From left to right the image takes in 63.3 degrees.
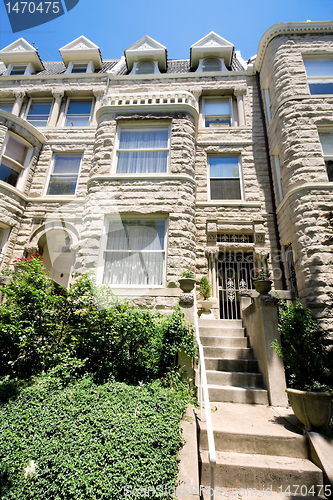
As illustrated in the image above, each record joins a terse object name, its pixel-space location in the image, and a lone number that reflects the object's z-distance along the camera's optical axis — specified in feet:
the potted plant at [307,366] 12.32
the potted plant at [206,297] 27.37
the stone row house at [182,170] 26.23
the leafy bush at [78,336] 14.67
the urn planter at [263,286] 18.99
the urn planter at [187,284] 19.22
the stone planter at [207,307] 26.89
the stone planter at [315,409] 12.25
